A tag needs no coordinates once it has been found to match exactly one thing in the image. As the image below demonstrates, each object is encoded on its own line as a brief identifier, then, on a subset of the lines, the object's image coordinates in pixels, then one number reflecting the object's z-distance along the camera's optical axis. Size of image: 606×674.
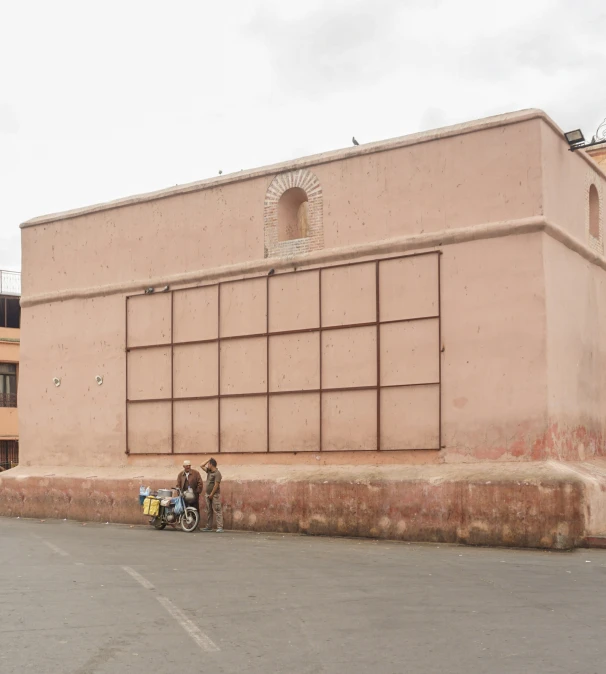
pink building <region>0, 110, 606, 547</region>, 18.58
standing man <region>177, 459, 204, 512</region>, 21.95
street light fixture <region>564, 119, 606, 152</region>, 19.61
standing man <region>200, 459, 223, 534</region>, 21.27
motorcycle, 21.66
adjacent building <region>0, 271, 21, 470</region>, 48.41
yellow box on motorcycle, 21.89
